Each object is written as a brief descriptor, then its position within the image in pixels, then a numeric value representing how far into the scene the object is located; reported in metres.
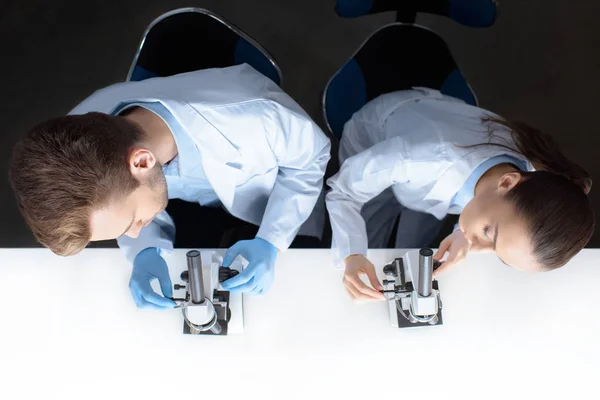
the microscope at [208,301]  0.85
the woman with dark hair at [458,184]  0.89
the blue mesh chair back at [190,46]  1.18
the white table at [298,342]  0.95
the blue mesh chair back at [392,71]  1.31
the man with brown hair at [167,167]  0.76
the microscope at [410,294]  0.91
